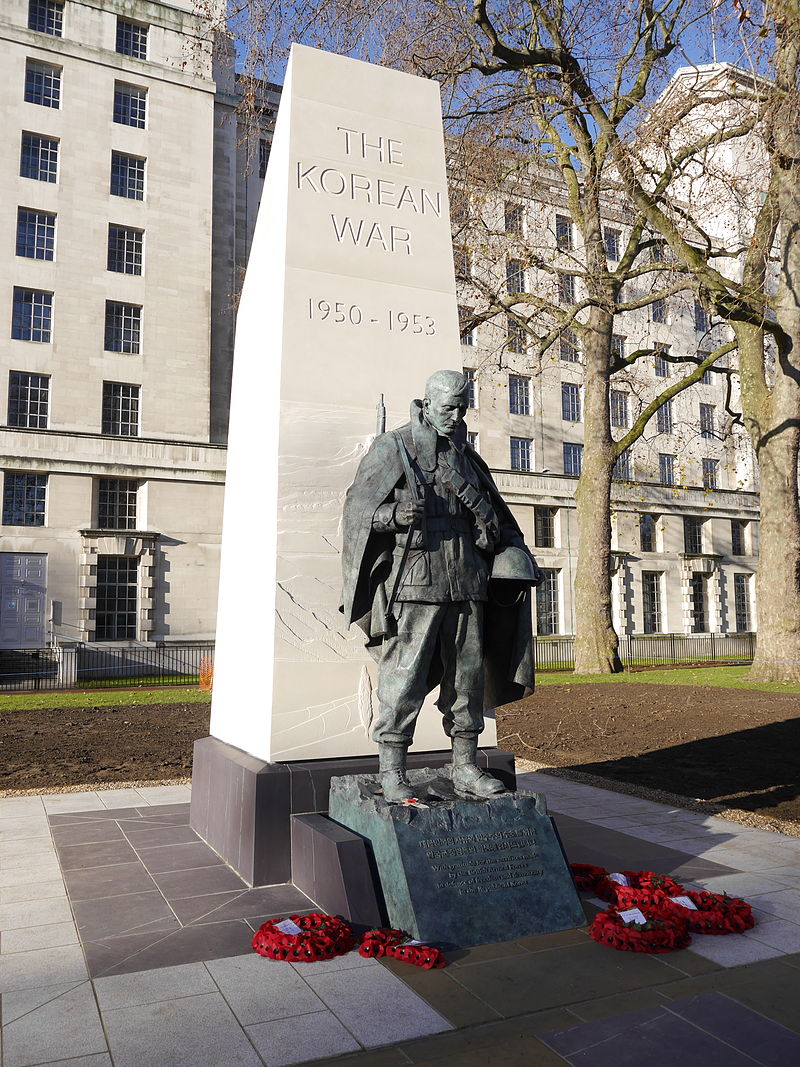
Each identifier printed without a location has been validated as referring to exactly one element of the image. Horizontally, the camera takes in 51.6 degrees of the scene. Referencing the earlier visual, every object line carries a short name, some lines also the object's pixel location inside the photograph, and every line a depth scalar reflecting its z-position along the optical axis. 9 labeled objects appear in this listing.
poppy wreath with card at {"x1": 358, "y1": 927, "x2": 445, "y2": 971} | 4.14
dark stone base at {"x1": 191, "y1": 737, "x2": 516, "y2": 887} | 5.54
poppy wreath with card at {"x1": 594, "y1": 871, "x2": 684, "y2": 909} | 4.84
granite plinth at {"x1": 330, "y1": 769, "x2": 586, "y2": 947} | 4.43
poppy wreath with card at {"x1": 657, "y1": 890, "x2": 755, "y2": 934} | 4.60
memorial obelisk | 6.12
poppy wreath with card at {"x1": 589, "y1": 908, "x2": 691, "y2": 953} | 4.34
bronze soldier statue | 4.91
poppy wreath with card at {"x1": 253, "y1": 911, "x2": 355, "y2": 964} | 4.22
